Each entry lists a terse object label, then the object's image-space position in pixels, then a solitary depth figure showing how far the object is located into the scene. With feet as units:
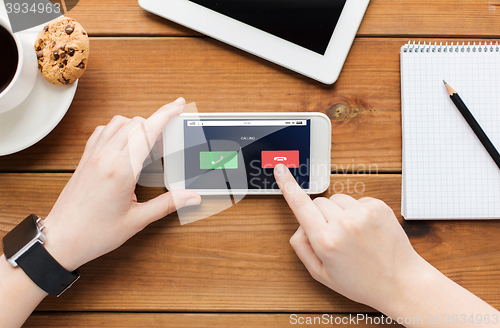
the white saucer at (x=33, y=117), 1.51
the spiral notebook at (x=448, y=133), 1.69
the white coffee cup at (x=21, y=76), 1.34
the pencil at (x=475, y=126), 1.66
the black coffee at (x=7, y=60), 1.41
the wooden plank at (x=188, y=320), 1.69
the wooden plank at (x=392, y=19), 1.71
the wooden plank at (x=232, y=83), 1.71
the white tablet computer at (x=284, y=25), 1.65
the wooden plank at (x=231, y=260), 1.69
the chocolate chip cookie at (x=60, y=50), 1.43
